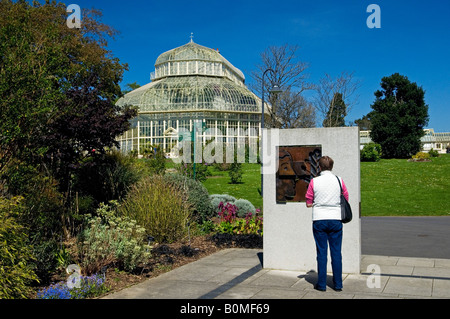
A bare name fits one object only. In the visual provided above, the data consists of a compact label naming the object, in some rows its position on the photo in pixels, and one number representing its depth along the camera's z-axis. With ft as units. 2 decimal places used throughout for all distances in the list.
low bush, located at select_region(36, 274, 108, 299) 18.22
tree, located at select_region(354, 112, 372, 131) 281.13
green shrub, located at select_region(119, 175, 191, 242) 31.58
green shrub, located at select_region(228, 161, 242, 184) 84.43
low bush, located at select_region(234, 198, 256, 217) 43.47
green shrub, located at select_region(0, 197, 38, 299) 17.15
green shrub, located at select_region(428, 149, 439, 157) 145.48
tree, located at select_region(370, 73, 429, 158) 142.72
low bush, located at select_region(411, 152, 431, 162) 131.13
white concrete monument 22.95
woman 19.57
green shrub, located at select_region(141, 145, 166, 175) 70.28
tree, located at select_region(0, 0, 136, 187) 22.03
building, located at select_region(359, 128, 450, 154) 304.34
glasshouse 156.35
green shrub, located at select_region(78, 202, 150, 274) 22.87
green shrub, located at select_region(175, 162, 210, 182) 74.78
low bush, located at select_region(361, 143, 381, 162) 135.03
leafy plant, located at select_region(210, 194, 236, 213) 43.42
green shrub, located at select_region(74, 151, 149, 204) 41.29
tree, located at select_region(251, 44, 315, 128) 110.11
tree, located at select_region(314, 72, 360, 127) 126.93
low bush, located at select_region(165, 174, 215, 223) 38.99
